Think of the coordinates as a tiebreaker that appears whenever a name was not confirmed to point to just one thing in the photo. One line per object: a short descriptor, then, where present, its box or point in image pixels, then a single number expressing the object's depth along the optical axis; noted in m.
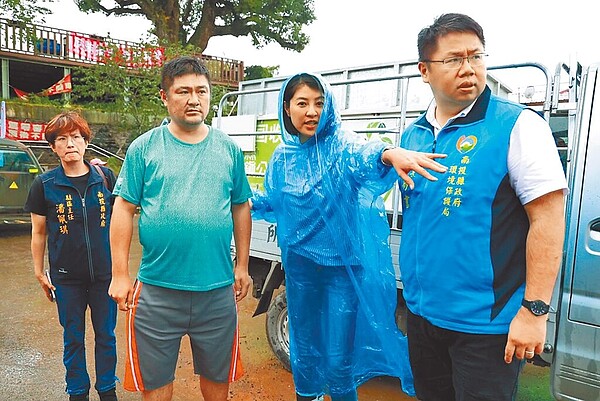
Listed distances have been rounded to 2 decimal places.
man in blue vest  1.29
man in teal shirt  1.83
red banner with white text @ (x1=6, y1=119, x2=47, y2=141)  10.46
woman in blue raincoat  1.96
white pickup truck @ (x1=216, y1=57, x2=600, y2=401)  1.93
